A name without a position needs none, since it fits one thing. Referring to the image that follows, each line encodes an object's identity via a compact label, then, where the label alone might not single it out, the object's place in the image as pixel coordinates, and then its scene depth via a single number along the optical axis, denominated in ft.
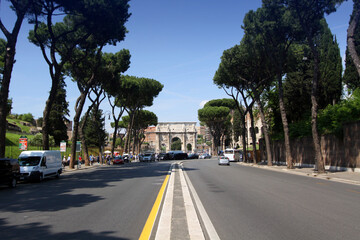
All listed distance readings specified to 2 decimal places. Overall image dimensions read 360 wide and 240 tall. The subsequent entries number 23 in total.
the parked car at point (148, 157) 185.47
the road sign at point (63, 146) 98.89
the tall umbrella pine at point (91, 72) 105.29
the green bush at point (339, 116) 71.82
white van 58.59
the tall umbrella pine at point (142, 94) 163.63
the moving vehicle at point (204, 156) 251.19
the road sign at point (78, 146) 110.65
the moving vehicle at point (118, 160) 154.20
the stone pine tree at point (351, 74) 98.84
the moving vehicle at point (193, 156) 250.57
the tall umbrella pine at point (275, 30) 80.28
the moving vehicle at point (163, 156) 223.71
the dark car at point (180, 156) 229.86
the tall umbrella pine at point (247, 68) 102.87
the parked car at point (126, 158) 173.15
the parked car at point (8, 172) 48.46
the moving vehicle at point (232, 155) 167.92
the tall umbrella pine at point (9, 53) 62.59
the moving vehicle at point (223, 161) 122.95
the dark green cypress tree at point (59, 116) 190.49
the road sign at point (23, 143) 74.03
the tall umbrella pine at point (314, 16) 66.69
